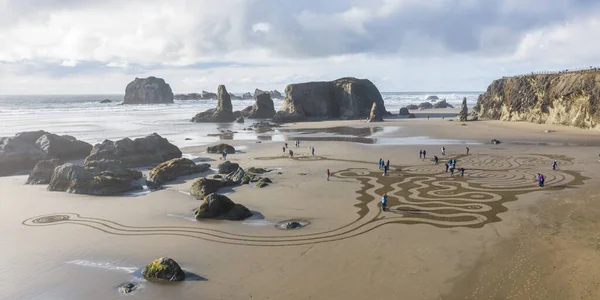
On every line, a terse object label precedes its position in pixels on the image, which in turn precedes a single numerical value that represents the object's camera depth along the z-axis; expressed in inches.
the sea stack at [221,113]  4380.4
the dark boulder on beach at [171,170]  1386.6
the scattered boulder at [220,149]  2095.2
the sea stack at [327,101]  4532.5
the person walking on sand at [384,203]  1031.6
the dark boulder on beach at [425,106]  6309.1
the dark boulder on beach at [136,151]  1718.8
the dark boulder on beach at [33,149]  1696.6
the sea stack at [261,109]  4889.3
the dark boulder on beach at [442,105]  6363.2
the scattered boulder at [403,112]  4808.1
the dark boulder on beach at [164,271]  666.8
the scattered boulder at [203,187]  1208.5
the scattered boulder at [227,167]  1563.7
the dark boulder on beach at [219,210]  989.7
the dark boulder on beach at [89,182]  1280.8
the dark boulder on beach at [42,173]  1440.7
